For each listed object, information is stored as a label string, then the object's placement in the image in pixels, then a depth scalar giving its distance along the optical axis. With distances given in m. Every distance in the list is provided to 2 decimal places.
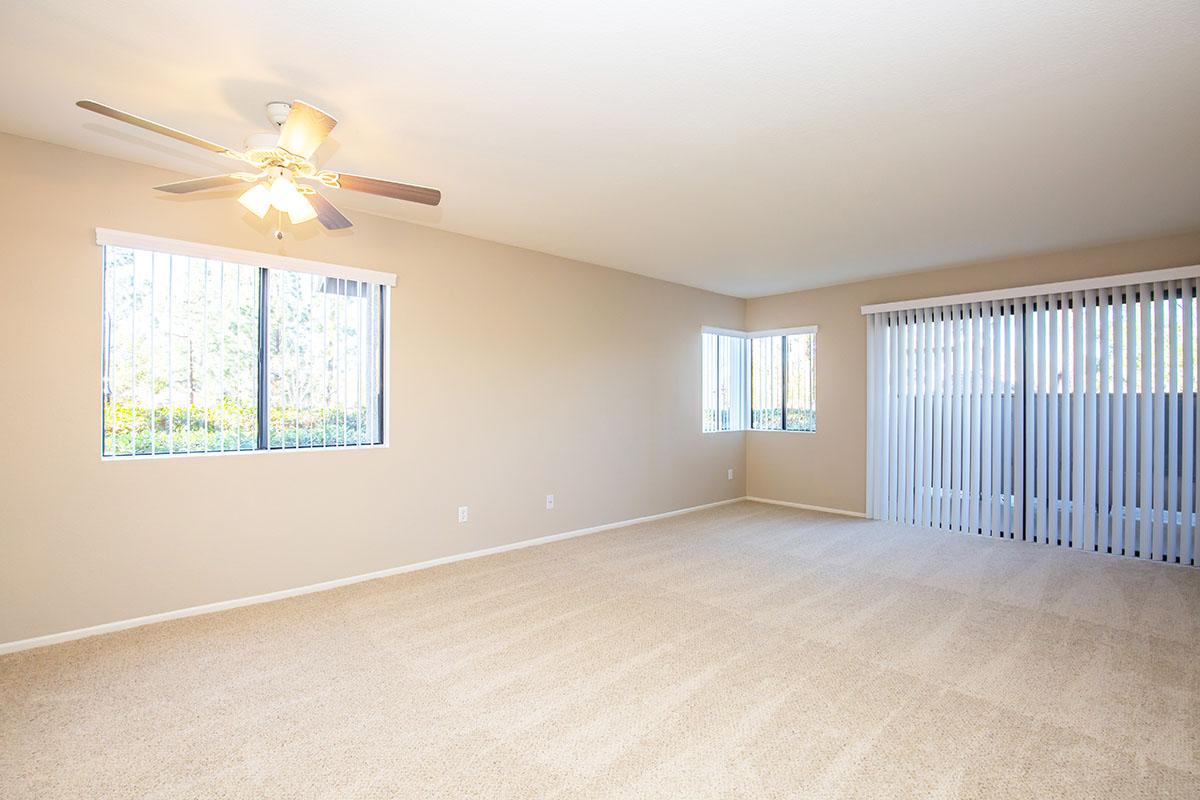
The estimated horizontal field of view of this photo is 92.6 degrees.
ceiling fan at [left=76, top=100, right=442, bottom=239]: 2.04
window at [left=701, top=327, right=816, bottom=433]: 6.72
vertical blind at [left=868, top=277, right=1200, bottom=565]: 4.46
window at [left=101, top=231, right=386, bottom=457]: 3.19
